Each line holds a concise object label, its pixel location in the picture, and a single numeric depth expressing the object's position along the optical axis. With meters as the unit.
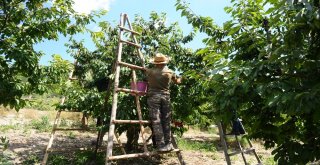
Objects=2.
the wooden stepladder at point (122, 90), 3.56
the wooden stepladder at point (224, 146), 4.77
